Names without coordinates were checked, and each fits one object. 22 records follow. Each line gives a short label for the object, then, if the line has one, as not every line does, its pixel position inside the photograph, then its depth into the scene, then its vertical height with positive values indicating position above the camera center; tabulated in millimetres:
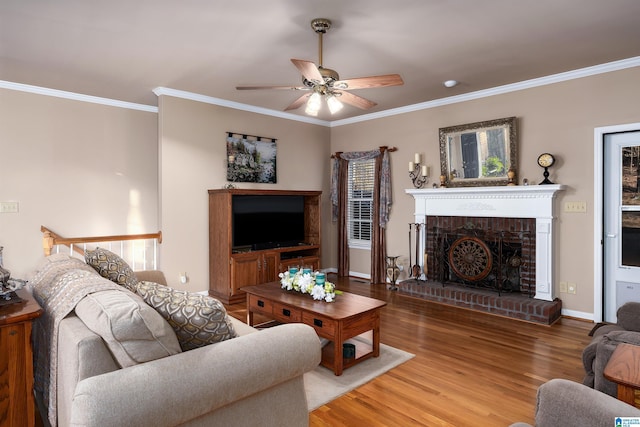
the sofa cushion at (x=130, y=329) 1499 -490
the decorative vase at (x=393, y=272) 5739 -1003
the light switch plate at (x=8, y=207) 4422 +31
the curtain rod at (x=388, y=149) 5928 +916
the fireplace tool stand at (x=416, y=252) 5414 -682
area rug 2607 -1297
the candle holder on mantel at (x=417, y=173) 5511 +496
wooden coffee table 2926 -915
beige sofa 1323 -688
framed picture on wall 5496 +740
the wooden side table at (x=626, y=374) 1352 -628
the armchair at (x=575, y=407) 1201 -673
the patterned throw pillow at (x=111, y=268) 2508 -401
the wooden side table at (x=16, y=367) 1739 -739
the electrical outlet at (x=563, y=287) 4336 -948
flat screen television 5327 -199
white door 3891 -165
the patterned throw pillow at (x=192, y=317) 1722 -503
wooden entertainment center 4973 -705
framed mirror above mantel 4684 +692
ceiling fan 2809 +974
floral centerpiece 3352 -722
